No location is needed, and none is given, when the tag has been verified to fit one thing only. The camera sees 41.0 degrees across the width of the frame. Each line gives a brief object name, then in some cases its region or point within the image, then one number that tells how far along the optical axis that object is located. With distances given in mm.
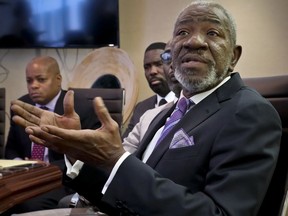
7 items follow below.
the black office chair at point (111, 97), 2760
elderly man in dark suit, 997
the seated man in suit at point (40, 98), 2557
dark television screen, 3863
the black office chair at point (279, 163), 1159
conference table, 1278
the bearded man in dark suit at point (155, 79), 3018
